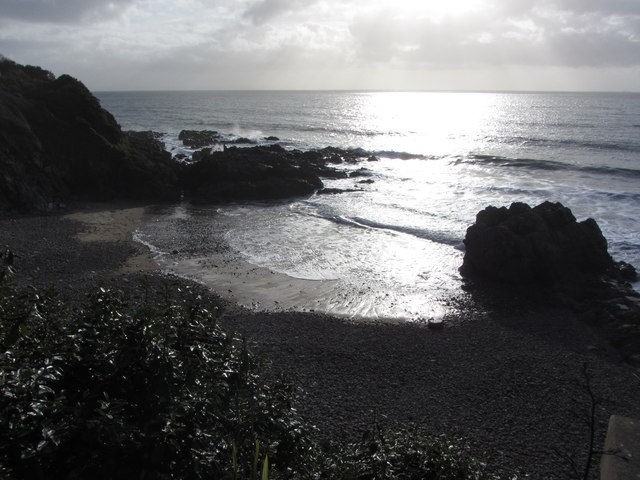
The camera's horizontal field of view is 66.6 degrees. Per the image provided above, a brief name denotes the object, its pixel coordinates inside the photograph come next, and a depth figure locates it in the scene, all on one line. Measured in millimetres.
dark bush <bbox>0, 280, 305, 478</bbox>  3102
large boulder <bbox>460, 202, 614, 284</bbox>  15234
